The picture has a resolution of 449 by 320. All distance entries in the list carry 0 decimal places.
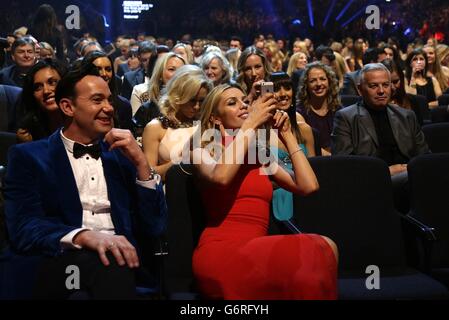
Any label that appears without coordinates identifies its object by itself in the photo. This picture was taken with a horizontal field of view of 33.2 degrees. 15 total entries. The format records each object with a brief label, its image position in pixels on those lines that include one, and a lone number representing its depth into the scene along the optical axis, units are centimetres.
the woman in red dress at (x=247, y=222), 313
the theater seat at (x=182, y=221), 364
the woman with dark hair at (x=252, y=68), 632
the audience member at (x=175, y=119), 451
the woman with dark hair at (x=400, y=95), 620
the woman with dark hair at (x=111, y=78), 563
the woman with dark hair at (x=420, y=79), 816
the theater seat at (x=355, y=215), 392
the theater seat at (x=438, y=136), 534
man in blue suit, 284
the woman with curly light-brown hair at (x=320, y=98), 596
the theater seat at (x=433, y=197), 405
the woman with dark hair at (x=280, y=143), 390
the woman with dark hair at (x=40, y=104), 409
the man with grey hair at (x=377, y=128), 508
